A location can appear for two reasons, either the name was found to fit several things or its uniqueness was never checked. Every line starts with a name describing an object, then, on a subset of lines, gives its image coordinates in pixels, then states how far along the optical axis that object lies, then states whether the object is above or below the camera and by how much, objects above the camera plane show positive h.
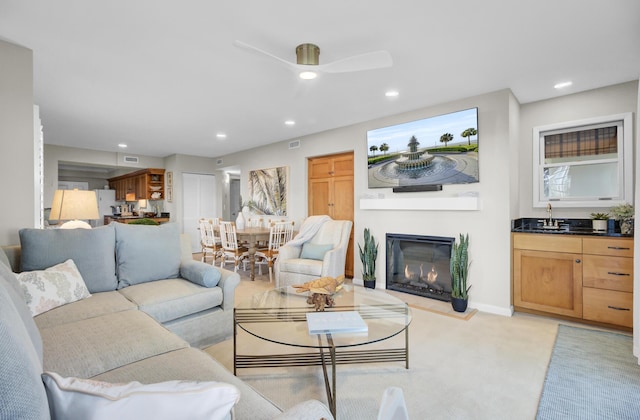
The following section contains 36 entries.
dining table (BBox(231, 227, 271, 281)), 4.71 -0.47
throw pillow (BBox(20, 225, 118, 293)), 2.14 -0.31
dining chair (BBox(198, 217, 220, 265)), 5.18 -0.52
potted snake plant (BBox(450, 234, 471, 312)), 3.23 -0.74
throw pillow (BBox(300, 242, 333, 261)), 4.11 -0.59
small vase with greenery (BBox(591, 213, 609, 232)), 2.95 -0.15
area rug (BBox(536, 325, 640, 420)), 1.73 -1.15
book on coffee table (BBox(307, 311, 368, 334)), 1.75 -0.69
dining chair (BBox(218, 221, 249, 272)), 4.79 -0.56
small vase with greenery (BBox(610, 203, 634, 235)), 2.74 -0.10
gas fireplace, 3.68 -0.74
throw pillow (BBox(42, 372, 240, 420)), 0.62 -0.40
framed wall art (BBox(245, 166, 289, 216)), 5.61 +0.35
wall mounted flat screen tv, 3.40 +0.68
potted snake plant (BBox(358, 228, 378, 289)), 4.13 -0.71
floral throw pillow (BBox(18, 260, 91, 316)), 1.86 -0.50
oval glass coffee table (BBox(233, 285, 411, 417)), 1.72 -0.73
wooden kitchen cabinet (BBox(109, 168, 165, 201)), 7.36 +0.64
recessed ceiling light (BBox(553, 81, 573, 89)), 3.01 +1.21
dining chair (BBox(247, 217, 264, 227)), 6.06 -0.26
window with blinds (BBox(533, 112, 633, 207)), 3.02 +0.46
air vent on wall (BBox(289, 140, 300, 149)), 5.33 +1.13
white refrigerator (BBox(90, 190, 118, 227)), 9.05 +0.25
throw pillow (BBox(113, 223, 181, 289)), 2.52 -0.38
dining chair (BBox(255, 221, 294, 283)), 4.81 -0.50
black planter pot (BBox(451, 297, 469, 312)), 3.21 -1.03
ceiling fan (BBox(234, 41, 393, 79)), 1.98 +0.99
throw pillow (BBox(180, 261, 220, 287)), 2.50 -0.55
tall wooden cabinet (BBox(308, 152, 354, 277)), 4.78 +0.32
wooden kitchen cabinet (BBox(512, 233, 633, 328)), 2.70 -0.67
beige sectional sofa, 0.63 -0.63
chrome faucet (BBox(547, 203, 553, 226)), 3.37 -0.09
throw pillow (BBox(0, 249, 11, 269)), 1.73 -0.27
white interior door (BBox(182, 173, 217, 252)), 7.00 +0.19
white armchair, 3.86 -0.61
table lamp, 2.91 +0.05
